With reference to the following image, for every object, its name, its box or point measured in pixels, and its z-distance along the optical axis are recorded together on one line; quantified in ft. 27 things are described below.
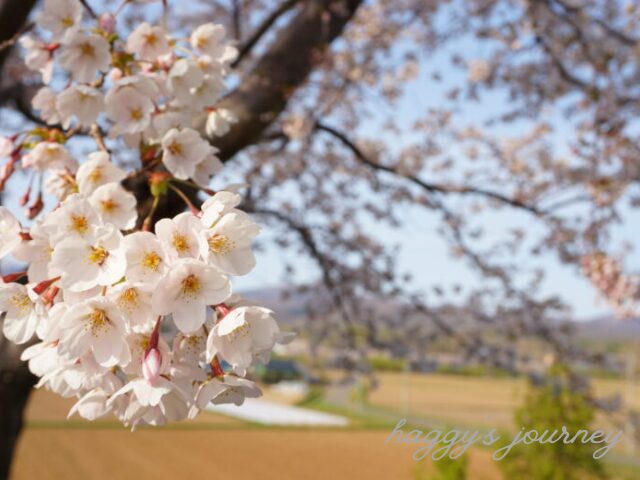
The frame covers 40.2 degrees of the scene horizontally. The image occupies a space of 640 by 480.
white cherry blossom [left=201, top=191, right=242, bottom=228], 1.34
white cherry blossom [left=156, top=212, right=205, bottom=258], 1.31
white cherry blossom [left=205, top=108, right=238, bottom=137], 1.90
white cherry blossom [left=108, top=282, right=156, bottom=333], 1.33
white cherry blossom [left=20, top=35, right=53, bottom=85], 1.91
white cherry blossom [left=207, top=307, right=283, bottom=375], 1.33
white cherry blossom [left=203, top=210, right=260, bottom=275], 1.33
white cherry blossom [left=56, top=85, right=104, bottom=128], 1.74
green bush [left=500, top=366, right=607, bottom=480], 15.62
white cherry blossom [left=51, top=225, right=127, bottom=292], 1.30
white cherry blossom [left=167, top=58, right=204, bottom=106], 1.75
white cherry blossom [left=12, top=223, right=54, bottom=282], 1.39
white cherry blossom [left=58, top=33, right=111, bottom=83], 1.74
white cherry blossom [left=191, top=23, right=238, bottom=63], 1.89
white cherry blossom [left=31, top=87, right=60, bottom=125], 1.84
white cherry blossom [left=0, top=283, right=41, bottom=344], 1.38
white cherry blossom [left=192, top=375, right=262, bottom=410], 1.37
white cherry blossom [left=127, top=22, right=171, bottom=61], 1.82
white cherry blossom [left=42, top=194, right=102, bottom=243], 1.35
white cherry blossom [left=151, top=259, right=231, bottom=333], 1.28
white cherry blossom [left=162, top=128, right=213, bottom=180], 1.63
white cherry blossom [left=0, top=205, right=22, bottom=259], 1.40
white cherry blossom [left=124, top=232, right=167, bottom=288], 1.30
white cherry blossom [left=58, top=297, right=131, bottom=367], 1.31
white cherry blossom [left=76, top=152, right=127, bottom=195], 1.53
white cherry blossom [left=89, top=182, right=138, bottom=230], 1.46
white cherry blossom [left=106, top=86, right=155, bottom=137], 1.69
